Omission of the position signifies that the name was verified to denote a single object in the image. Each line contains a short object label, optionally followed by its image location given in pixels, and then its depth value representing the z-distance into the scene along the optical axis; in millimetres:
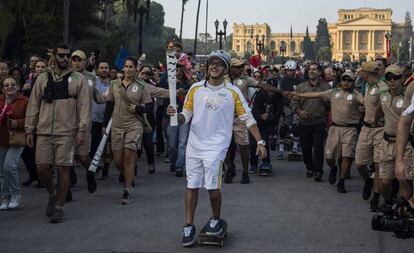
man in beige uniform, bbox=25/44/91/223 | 8250
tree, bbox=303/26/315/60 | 134238
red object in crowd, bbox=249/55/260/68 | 19208
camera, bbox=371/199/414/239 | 5059
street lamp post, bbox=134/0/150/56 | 26495
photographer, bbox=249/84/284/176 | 12750
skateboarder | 7062
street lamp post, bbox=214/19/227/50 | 42312
